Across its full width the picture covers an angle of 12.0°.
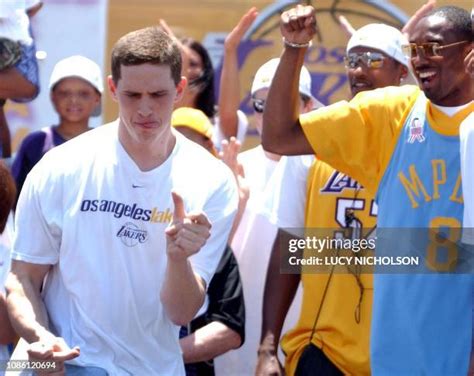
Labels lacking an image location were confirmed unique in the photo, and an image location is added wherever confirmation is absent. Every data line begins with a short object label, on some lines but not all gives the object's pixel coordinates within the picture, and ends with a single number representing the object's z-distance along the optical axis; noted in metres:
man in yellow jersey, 9.51
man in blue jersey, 8.01
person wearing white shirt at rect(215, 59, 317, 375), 11.23
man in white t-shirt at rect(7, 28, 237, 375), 7.77
